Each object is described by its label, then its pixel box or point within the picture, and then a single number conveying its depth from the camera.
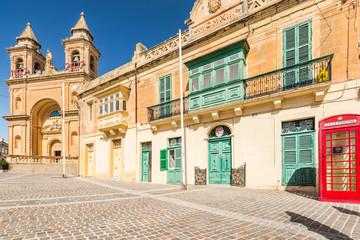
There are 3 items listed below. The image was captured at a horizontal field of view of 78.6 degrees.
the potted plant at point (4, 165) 26.35
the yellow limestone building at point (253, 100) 8.58
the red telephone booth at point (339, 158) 6.98
